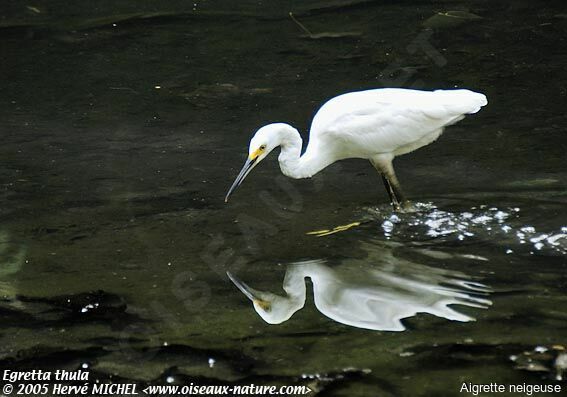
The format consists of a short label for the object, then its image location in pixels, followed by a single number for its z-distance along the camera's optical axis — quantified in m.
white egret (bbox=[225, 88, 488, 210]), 13.33
